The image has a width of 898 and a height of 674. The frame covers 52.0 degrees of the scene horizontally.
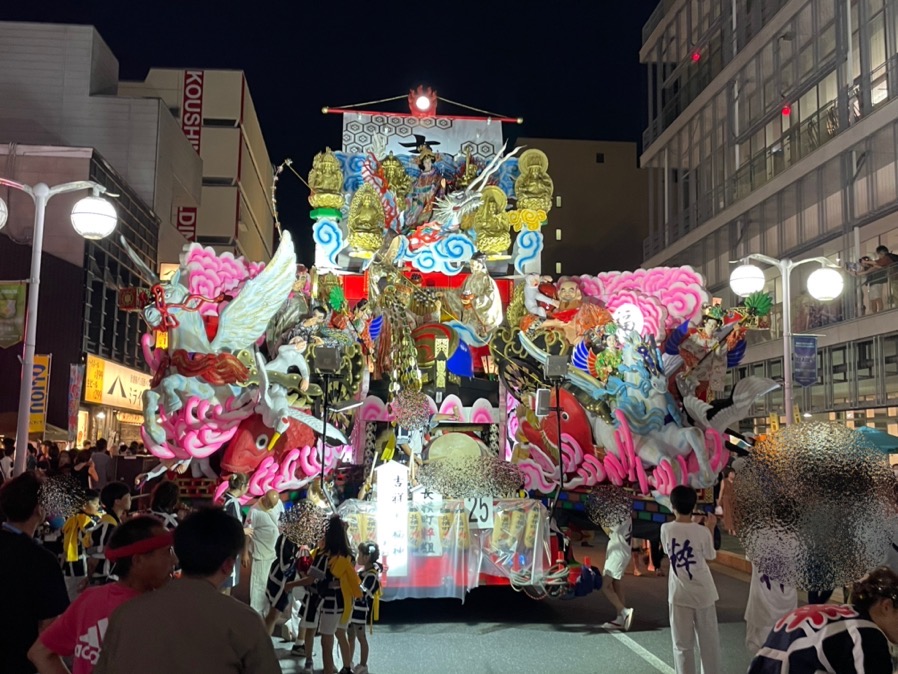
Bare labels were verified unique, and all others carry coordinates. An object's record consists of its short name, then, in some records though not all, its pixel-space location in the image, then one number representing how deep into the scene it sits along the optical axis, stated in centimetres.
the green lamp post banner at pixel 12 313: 1209
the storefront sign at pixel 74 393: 2281
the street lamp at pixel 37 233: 1074
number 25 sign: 1079
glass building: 2084
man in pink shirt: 347
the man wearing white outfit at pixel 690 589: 657
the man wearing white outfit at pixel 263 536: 941
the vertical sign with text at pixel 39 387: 1831
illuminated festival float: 1091
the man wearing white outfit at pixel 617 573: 1020
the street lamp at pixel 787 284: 1339
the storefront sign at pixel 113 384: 2456
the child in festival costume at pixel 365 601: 791
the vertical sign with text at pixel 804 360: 1548
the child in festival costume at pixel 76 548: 756
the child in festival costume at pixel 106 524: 647
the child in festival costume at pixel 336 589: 774
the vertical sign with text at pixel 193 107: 4459
